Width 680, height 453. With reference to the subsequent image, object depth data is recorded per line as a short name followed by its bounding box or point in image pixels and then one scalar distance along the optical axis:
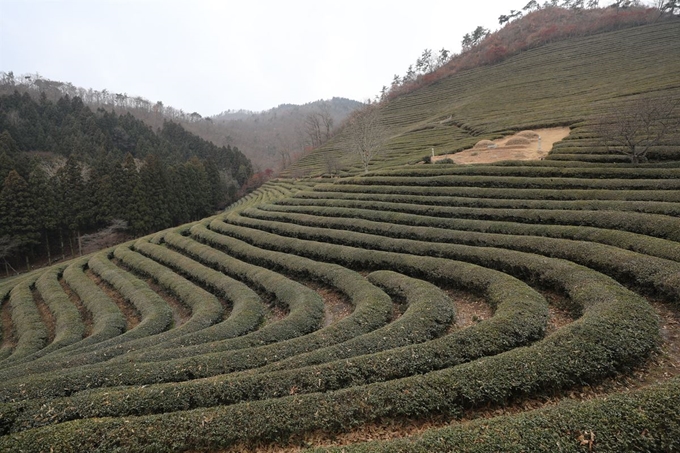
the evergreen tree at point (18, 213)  39.78
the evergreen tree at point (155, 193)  50.53
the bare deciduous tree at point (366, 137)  48.97
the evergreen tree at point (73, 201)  45.41
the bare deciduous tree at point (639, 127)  24.44
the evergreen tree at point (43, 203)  42.50
